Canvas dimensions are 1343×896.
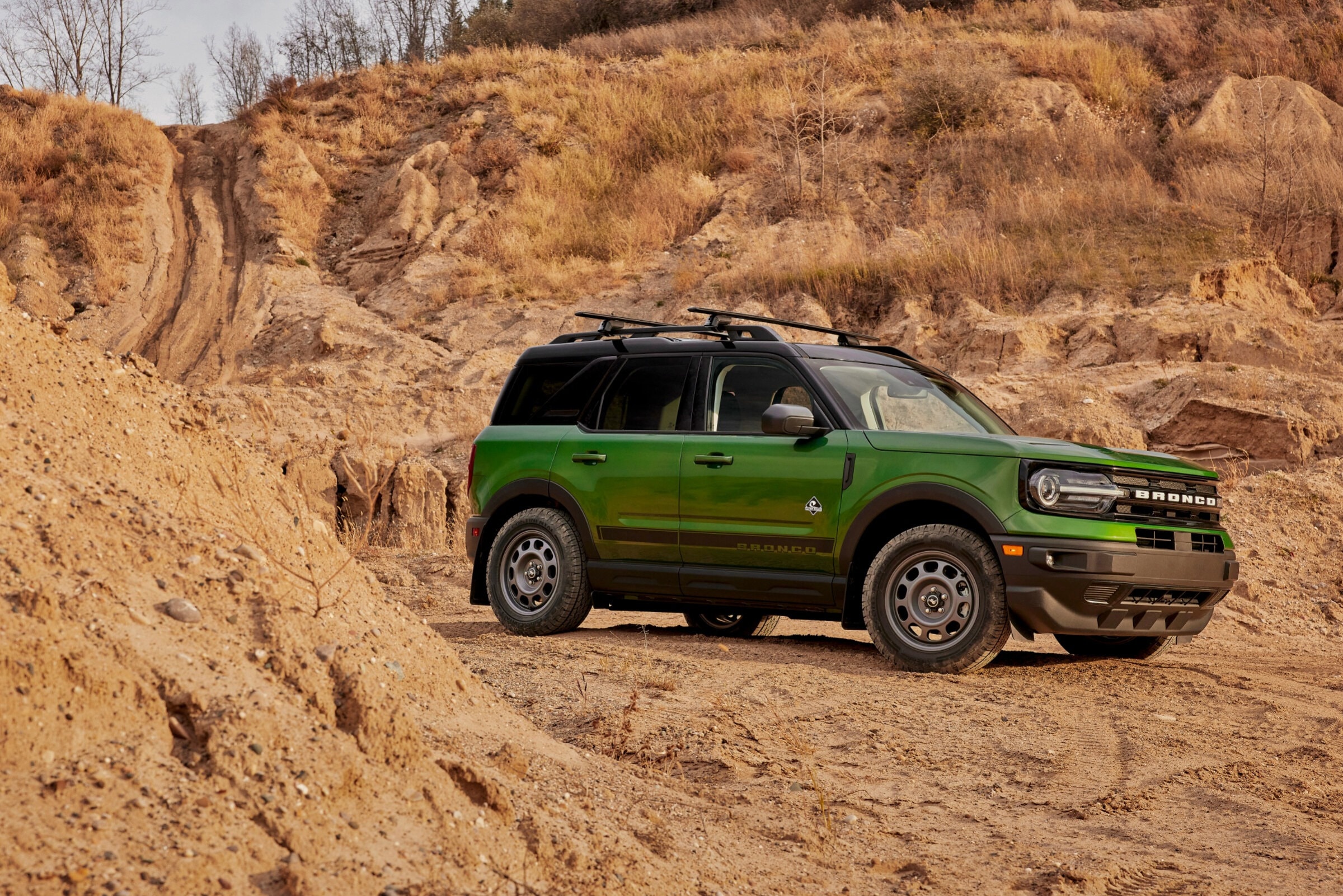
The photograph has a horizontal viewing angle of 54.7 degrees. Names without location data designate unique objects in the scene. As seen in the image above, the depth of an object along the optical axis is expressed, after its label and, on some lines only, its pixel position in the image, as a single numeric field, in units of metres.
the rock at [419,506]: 16.55
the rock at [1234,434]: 15.46
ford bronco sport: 7.47
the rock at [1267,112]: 23.97
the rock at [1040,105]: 26.84
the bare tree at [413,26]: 53.94
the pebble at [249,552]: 4.87
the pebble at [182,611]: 4.20
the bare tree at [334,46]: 54.59
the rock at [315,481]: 16.22
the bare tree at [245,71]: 54.56
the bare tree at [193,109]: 56.72
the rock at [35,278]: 26.25
